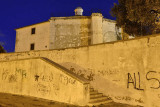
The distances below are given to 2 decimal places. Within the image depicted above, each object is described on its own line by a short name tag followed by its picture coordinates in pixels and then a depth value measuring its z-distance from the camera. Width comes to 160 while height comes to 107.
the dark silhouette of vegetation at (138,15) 9.86
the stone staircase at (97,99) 6.34
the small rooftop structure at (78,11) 21.92
